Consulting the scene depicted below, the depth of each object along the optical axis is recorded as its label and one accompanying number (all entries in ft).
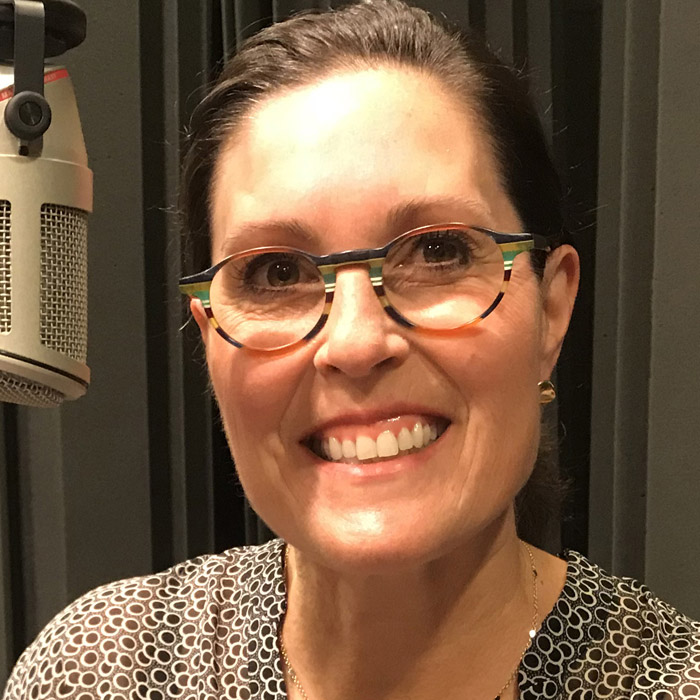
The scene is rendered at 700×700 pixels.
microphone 2.15
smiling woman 2.29
